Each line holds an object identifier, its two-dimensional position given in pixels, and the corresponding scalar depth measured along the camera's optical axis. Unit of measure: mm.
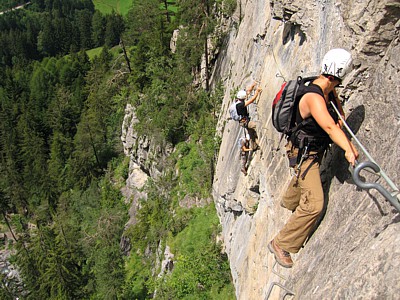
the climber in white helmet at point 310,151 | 5238
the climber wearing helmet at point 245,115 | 11836
